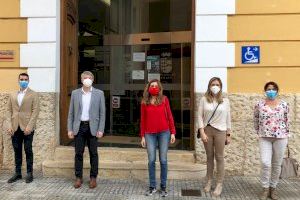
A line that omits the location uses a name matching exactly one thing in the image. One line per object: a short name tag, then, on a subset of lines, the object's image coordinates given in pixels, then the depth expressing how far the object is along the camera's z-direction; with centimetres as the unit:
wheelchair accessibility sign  523
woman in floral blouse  427
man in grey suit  476
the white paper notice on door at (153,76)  612
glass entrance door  601
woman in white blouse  442
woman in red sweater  443
